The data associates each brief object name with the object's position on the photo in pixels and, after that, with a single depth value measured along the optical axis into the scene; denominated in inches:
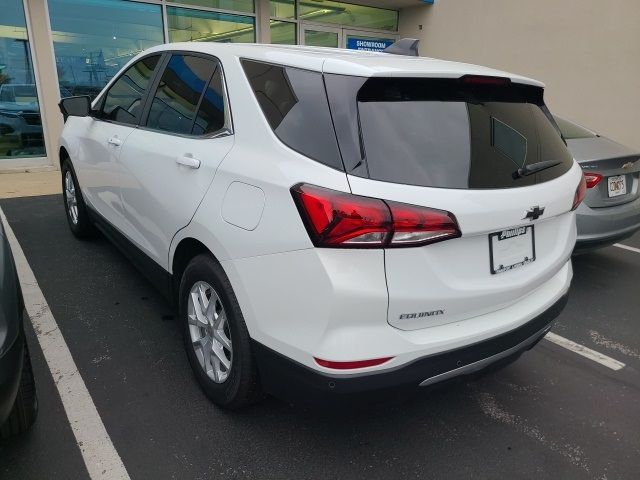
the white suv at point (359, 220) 69.5
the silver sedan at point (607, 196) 159.9
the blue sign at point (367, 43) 471.2
